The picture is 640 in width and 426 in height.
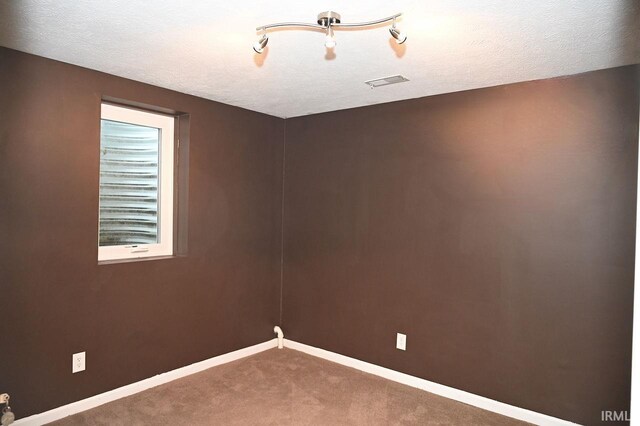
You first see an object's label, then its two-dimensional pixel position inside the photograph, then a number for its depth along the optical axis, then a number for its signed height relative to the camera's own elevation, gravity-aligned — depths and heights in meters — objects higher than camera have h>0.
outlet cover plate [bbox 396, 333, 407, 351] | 3.40 -0.99
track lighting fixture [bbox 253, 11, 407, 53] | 1.91 +0.81
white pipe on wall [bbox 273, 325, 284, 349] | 4.08 -1.14
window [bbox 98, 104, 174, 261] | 3.06 +0.16
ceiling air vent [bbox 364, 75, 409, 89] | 2.84 +0.85
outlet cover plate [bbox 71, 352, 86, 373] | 2.79 -0.98
